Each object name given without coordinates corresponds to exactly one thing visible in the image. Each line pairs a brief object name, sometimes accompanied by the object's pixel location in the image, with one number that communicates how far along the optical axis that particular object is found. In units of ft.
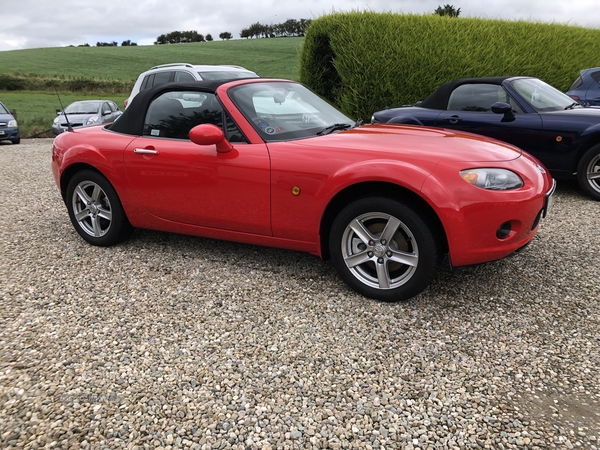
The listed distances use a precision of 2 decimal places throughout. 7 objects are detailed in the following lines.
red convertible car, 9.62
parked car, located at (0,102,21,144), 47.26
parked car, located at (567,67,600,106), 27.48
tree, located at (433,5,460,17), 127.13
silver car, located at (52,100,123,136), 47.84
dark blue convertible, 18.88
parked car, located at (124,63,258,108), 30.68
